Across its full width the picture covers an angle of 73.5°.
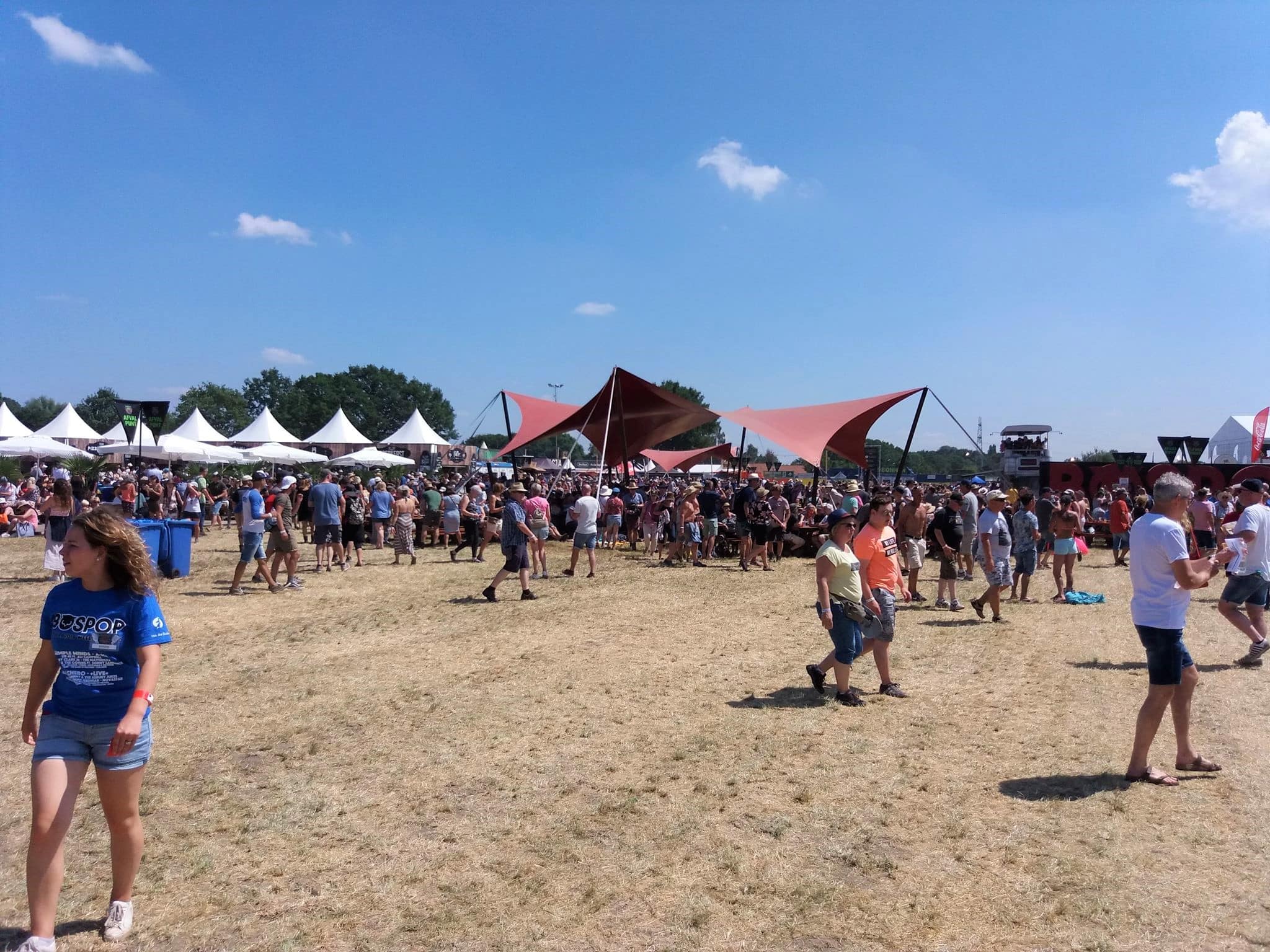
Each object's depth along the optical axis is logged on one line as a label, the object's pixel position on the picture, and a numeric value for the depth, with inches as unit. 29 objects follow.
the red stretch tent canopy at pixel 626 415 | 816.3
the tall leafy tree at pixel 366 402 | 3858.3
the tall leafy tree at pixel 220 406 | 3927.2
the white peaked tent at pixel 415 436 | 1355.8
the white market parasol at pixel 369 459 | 1293.1
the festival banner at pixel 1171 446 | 1088.2
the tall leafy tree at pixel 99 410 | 4084.6
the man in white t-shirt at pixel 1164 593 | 170.4
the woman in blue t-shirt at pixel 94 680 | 112.2
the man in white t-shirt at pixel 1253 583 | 272.4
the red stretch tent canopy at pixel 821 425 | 695.1
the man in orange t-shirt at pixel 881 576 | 249.8
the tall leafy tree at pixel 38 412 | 4234.7
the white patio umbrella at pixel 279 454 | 1141.1
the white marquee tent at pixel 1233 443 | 1234.3
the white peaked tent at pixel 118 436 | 1222.1
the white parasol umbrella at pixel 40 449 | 1007.6
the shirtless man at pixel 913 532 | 432.1
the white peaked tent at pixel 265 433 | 1254.3
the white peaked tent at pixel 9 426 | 1214.9
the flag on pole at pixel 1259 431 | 1144.2
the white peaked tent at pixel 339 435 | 1307.8
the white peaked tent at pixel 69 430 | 1283.5
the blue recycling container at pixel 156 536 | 452.4
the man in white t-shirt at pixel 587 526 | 526.0
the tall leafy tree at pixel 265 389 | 4382.4
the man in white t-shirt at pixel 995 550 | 377.7
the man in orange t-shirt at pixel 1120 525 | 608.4
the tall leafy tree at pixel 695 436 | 3255.7
